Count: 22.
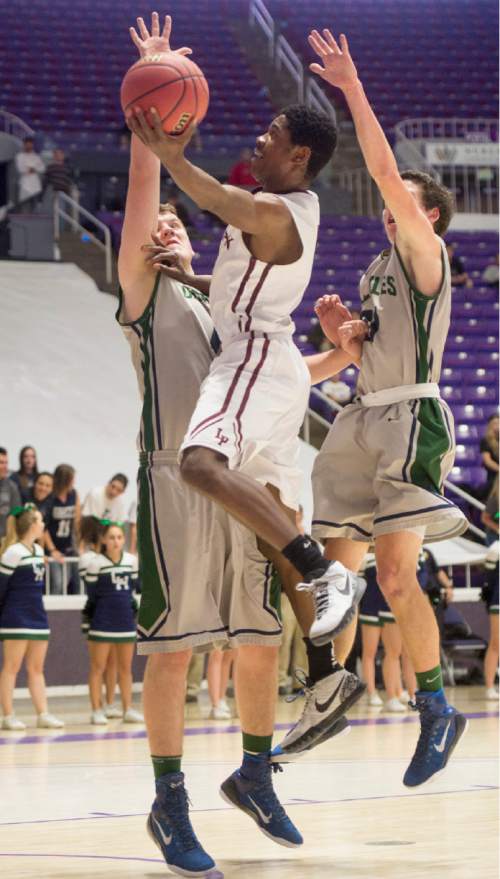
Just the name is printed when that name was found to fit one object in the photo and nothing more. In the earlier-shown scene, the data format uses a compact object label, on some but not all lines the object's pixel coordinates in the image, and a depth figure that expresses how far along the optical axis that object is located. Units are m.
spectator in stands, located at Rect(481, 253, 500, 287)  20.19
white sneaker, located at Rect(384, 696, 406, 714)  11.83
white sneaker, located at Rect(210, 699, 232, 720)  11.41
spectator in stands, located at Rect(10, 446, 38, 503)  13.38
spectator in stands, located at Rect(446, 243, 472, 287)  19.66
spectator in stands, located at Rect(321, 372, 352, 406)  16.41
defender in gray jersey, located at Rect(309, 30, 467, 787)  4.93
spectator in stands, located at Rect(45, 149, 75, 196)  19.69
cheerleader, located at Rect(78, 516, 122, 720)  11.27
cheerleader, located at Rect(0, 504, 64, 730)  10.55
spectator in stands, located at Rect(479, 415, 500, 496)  15.12
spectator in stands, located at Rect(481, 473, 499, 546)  13.95
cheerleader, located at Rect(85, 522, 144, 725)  11.04
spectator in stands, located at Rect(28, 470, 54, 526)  12.78
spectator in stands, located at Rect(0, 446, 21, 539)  12.62
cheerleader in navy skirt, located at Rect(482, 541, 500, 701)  12.65
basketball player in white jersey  4.34
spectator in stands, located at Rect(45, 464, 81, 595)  12.96
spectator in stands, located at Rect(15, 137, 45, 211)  19.80
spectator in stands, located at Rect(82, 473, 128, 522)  13.24
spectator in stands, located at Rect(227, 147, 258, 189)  19.34
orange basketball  4.30
